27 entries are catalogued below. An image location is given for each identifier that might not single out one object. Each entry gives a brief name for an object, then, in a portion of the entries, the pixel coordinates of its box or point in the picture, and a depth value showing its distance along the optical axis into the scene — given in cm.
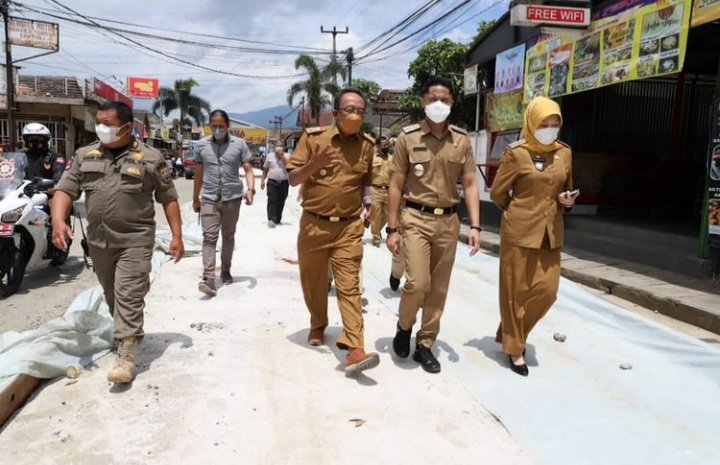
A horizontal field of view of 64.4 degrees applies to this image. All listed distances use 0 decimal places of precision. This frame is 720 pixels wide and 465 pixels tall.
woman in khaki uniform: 374
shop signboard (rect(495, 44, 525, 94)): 997
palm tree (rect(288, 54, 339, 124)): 3625
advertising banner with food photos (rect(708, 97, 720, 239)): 586
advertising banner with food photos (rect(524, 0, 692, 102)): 636
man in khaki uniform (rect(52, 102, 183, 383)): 355
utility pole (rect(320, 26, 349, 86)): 3534
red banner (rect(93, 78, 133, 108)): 2939
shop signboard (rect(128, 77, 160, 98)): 5128
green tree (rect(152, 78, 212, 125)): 5470
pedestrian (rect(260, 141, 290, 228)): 1146
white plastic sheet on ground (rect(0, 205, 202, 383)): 345
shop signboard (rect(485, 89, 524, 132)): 1025
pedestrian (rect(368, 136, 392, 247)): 850
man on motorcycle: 676
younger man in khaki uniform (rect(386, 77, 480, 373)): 379
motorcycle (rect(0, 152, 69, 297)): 566
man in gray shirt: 596
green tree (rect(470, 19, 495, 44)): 2155
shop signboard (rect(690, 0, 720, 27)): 567
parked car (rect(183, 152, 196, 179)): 3344
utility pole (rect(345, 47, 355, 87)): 2856
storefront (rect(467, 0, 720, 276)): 958
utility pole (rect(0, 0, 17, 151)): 1744
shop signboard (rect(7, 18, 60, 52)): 1870
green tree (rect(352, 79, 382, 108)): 4050
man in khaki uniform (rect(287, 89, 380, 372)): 379
